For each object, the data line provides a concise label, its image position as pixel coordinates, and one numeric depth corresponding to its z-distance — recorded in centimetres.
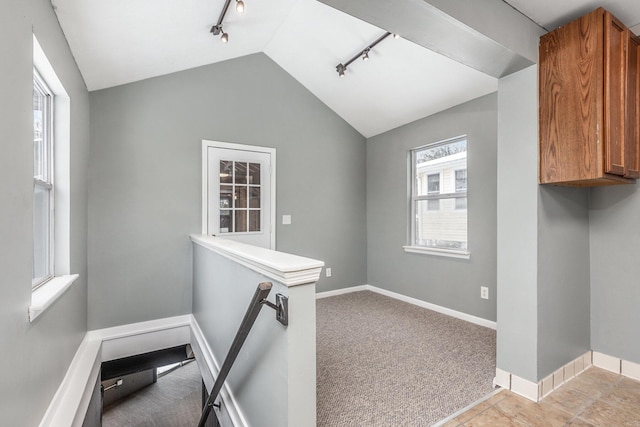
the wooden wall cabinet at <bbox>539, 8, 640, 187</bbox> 163
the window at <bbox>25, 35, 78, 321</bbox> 181
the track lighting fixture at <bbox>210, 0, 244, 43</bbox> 234
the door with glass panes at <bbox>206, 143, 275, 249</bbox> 345
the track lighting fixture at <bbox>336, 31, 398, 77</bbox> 286
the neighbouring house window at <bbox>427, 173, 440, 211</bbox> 364
